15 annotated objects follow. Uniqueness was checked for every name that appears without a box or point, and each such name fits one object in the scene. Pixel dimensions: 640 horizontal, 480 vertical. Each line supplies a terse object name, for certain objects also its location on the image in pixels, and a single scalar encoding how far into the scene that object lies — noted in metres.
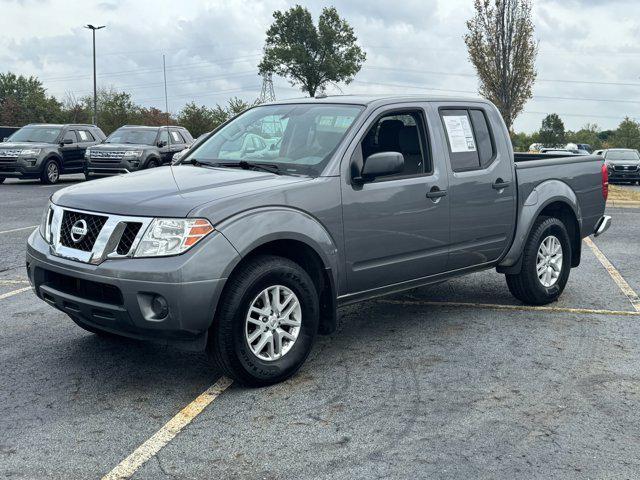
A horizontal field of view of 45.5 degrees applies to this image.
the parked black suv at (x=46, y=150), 20.66
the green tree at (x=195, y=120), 50.66
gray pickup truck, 4.20
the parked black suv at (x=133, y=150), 19.98
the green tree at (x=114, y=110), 51.81
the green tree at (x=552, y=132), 82.75
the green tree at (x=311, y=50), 74.44
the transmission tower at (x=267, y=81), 76.19
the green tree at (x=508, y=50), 40.38
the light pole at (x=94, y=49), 53.09
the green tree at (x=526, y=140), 92.53
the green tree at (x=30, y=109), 57.22
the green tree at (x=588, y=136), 97.19
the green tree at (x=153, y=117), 55.23
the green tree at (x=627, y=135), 74.69
